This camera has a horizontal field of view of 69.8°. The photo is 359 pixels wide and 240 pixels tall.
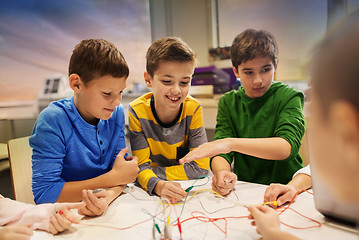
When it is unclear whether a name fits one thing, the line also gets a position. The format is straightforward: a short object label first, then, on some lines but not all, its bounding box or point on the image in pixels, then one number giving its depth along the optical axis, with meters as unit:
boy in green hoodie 1.01
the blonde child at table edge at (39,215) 0.67
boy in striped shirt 1.06
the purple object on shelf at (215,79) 2.05
